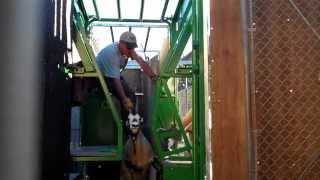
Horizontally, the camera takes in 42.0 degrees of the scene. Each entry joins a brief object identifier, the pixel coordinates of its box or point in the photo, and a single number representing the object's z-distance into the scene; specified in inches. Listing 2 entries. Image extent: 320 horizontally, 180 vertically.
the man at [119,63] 231.0
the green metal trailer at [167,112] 216.4
